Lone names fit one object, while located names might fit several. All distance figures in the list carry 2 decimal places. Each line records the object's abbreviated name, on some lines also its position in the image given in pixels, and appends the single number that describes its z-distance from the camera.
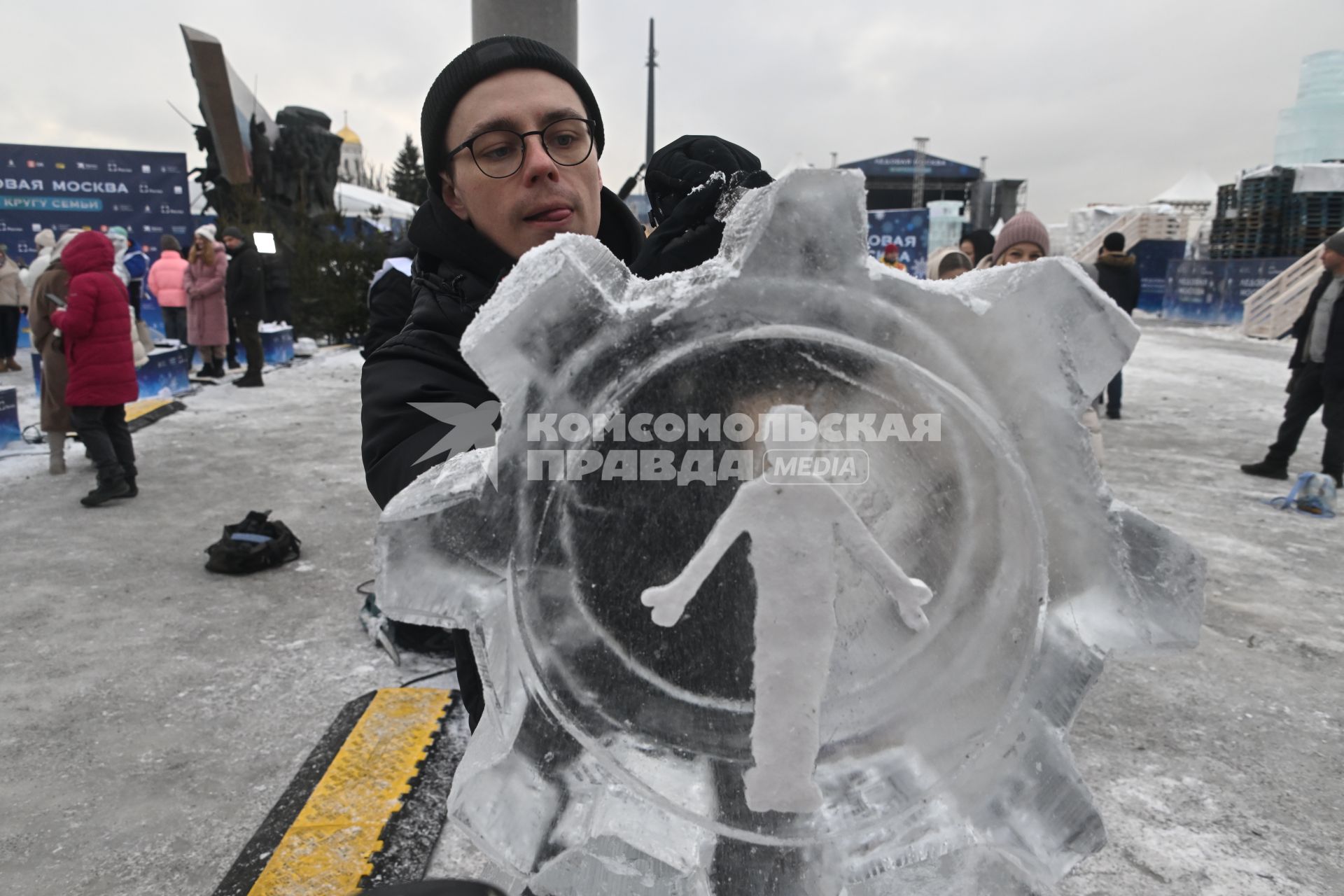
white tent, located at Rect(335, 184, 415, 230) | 20.00
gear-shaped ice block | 0.88
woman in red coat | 5.09
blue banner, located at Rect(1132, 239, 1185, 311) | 20.52
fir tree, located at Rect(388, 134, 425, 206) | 40.47
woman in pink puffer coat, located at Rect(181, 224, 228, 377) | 8.94
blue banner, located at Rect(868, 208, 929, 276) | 13.97
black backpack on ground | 3.94
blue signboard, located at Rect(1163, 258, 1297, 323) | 16.08
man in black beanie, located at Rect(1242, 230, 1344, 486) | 5.51
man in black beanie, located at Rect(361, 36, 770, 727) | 1.34
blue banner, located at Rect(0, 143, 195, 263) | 13.57
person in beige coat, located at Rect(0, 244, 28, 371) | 9.45
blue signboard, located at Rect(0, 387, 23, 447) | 6.32
